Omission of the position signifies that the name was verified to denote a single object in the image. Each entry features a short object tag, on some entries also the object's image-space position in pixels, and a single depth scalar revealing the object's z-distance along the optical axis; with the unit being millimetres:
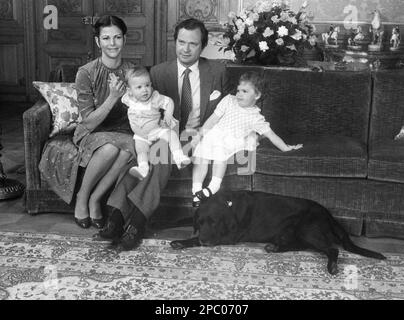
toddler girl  3307
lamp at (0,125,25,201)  3855
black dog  3035
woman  3281
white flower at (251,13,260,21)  4113
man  3164
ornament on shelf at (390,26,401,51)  6113
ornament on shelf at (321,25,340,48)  6180
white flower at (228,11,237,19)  4230
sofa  3273
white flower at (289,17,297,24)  4098
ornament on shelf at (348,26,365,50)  6105
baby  3236
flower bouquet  4070
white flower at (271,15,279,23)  4078
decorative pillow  3646
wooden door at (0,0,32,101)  6934
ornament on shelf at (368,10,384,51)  6062
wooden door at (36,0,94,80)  6742
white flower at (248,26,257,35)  4066
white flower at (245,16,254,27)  4090
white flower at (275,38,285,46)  4016
